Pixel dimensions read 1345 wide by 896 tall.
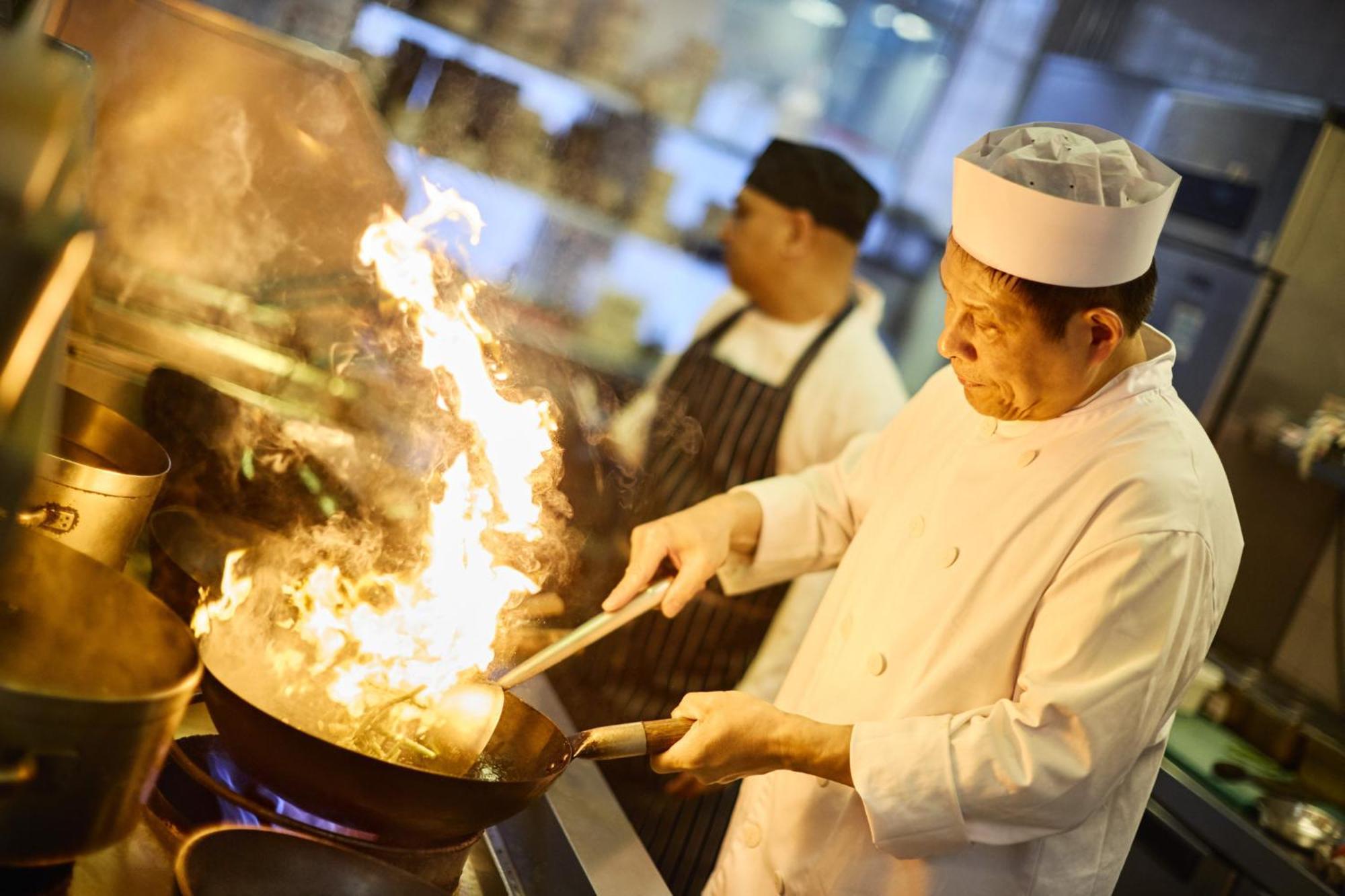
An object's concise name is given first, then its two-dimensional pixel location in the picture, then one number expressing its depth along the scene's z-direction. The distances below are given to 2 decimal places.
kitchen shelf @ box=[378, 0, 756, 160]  4.13
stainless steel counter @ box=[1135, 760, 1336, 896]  2.77
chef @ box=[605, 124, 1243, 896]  1.54
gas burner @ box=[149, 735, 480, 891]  1.31
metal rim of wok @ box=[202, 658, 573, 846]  1.25
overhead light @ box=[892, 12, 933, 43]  5.04
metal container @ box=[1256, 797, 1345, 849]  2.86
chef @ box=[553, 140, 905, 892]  3.05
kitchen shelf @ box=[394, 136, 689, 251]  4.44
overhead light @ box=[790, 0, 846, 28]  4.82
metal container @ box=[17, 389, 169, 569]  1.39
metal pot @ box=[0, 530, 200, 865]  0.92
